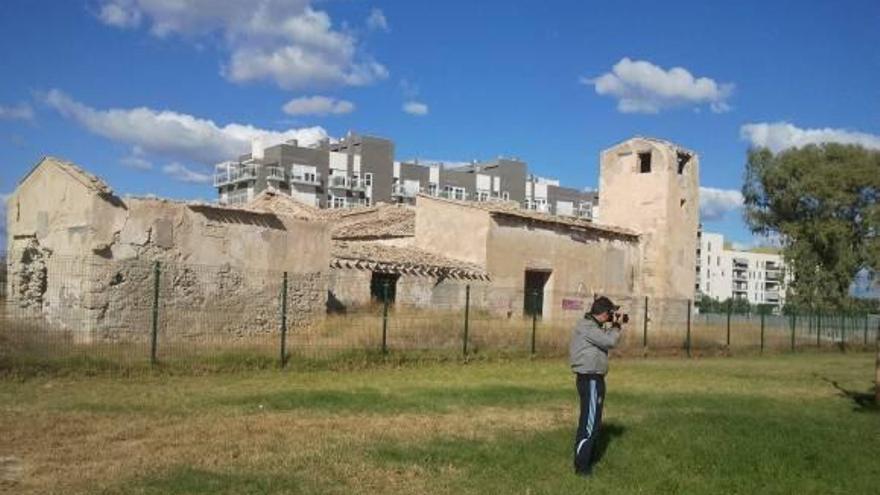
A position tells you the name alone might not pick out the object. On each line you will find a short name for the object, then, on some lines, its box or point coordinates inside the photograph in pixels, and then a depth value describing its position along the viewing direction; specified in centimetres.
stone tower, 3559
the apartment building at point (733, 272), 13700
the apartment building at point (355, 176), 10150
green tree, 4188
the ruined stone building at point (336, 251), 1927
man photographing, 835
